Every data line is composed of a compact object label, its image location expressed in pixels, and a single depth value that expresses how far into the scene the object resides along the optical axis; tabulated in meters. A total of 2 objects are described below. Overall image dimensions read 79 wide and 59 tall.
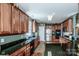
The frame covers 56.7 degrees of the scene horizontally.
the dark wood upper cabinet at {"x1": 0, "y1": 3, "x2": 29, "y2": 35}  1.14
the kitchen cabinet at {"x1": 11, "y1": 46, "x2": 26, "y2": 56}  1.10
